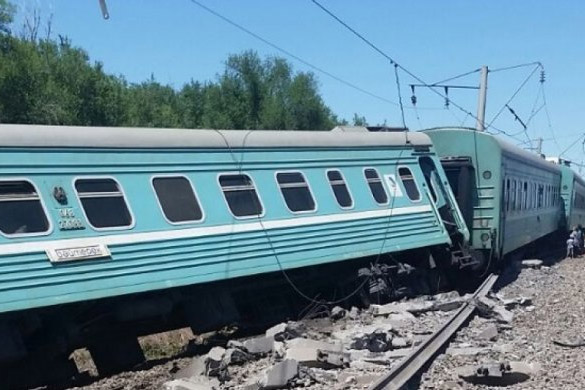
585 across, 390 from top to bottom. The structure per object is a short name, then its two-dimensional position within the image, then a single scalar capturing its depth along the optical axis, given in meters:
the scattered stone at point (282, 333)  10.51
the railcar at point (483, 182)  17.84
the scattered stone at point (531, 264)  22.52
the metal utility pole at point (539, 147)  45.52
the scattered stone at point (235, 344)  9.83
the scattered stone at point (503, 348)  9.96
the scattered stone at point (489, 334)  11.13
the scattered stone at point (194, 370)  9.09
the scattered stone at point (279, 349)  9.52
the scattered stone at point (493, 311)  12.71
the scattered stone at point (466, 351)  9.77
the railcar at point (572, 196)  33.00
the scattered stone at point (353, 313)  13.01
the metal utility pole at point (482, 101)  28.84
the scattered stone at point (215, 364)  8.83
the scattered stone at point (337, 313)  13.11
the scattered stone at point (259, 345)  9.90
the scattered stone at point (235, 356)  9.39
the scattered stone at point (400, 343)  10.33
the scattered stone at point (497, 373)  8.38
